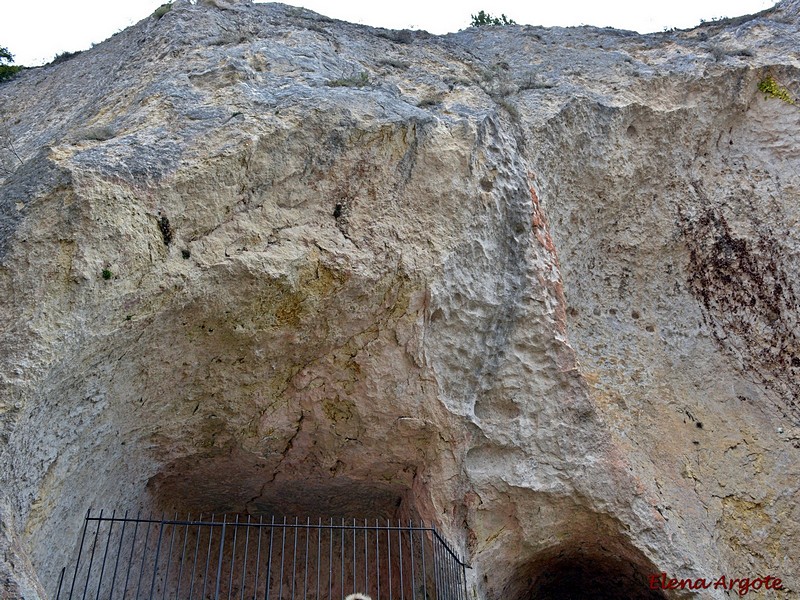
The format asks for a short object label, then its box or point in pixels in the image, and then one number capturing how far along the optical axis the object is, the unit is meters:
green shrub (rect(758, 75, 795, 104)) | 7.56
